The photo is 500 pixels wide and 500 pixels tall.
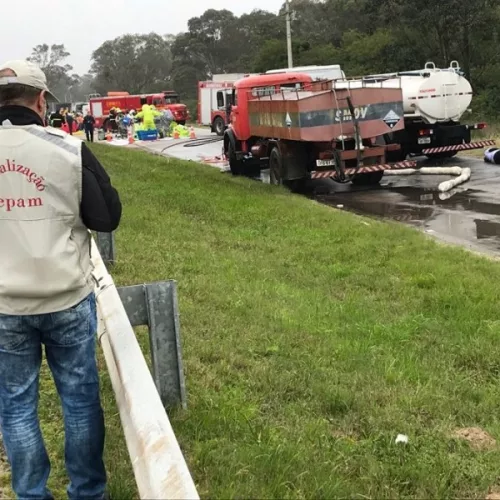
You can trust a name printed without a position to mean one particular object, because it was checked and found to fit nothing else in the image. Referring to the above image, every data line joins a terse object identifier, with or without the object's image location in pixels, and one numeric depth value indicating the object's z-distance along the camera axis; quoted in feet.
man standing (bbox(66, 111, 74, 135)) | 127.30
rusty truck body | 46.57
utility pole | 115.45
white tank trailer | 58.08
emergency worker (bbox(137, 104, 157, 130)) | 114.01
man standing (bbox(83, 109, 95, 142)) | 114.52
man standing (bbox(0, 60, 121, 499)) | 8.57
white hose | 47.06
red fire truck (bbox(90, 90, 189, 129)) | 164.75
